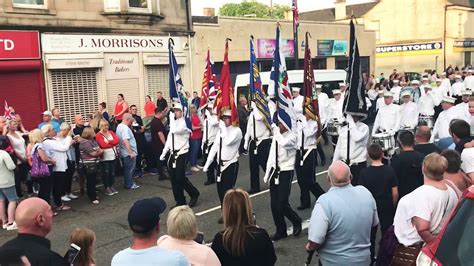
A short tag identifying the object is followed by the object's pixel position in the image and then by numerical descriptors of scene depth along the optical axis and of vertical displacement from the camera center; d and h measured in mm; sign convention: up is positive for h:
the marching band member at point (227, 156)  8438 -1443
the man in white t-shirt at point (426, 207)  4195 -1224
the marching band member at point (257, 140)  10711 -1536
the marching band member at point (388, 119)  11047 -1182
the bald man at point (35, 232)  3305 -1088
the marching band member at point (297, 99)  13095 -831
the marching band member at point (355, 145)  8109 -1291
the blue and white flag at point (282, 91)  7535 -342
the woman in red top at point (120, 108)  14880 -1045
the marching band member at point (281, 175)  7121 -1555
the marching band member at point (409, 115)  12055 -1199
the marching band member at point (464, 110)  9578 -927
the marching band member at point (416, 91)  15239 -835
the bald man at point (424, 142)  6453 -1023
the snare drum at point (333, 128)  11602 -1427
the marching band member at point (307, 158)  8711 -1615
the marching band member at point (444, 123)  9586 -1145
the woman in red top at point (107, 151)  10352 -1606
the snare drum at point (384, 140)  8633 -1295
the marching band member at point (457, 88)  19172 -970
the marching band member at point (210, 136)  11391 -1511
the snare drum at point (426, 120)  13506 -1535
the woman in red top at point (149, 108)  16375 -1126
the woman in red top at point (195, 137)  12961 -1717
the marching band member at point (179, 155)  9055 -1533
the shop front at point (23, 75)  14750 +84
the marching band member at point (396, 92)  17053 -931
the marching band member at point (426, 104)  14673 -1171
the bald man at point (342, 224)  4379 -1390
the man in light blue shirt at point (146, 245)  3244 -1145
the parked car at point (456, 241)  3150 -1164
